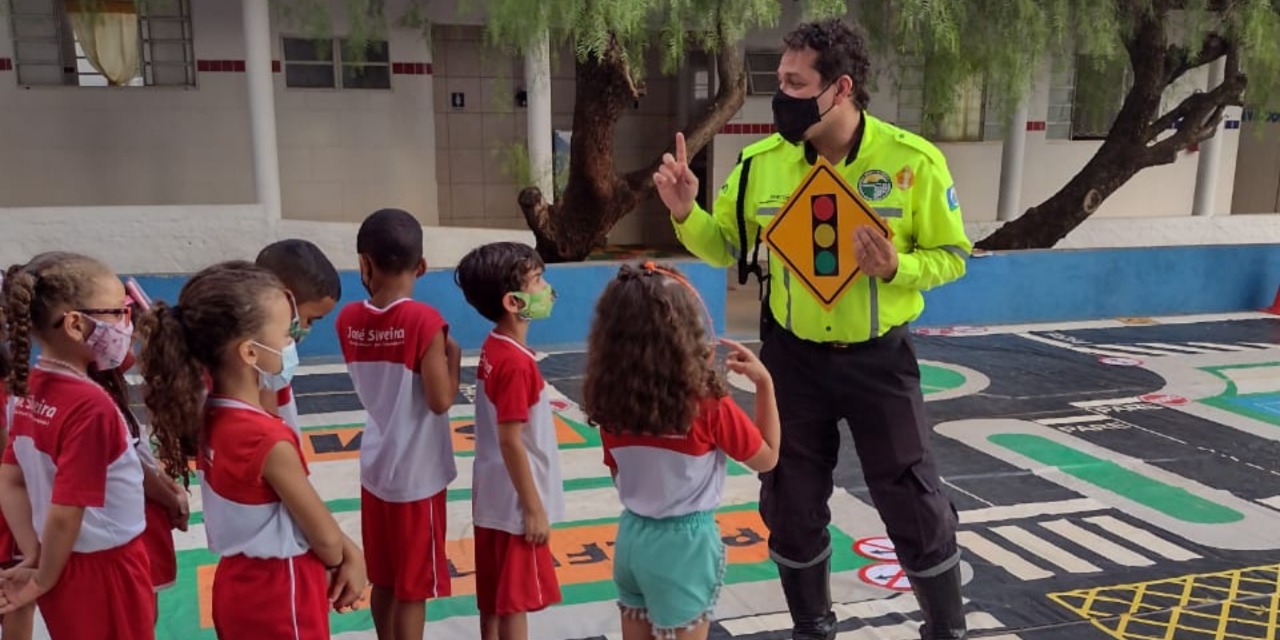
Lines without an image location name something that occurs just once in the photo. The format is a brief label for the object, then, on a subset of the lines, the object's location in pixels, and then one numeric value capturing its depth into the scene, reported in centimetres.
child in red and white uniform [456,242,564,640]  269
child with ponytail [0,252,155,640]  223
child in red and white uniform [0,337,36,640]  254
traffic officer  279
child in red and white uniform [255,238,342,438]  277
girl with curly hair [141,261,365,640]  205
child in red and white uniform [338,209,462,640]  277
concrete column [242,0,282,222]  820
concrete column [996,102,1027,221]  1127
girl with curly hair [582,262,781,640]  237
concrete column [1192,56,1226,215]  1192
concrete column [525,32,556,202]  877
